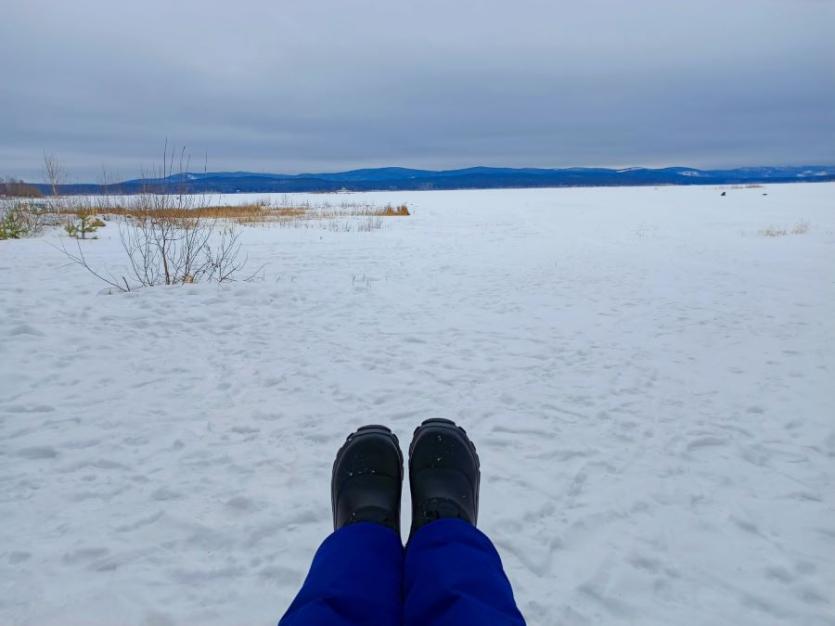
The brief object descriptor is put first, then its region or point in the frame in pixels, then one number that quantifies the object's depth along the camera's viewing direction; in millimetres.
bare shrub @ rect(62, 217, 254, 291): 6792
